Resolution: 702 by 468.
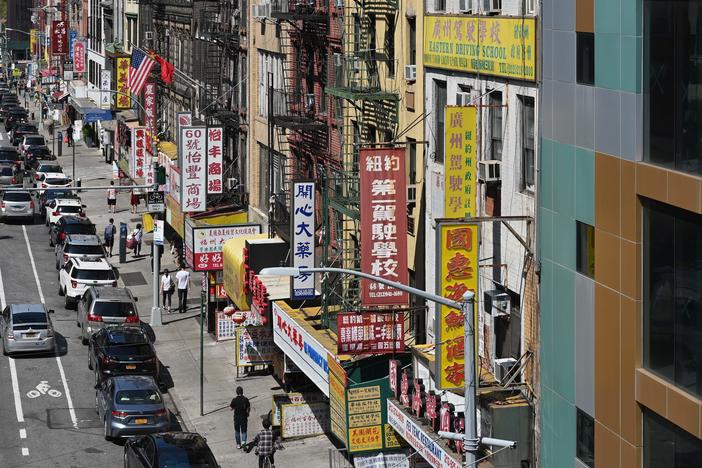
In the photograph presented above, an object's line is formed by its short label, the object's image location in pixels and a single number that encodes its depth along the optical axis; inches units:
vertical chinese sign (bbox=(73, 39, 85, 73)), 4694.9
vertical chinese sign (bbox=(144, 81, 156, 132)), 2928.2
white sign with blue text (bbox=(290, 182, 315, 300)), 1512.1
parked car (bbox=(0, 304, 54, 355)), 1845.5
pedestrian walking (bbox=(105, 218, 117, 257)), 2628.0
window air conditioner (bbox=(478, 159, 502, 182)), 1152.2
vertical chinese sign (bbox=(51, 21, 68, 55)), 4963.1
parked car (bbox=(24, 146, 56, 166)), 3838.6
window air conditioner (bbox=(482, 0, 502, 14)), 1141.1
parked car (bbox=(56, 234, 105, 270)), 2367.1
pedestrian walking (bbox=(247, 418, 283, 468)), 1368.1
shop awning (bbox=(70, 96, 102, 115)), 3917.3
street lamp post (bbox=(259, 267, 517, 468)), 857.5
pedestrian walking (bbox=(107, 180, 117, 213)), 3071.6
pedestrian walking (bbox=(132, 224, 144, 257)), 2632.9
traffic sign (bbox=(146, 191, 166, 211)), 2190.0
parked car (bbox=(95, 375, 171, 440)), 1477.6
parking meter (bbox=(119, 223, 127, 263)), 2549.2
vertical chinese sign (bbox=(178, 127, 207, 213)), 2080.5
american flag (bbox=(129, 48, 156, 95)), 2751.0
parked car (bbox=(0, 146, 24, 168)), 3639.3
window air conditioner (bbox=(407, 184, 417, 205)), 1373.0
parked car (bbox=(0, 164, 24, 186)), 3366.1
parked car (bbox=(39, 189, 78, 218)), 3056.1
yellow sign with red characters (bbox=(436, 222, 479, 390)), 1060.5
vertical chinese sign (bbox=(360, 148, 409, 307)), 1247.5
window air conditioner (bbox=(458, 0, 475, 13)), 1197.1
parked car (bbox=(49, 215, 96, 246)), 2613.2
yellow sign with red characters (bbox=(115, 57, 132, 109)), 3538.4
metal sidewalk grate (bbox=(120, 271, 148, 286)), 2397.9
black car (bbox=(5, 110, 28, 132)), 4854.3
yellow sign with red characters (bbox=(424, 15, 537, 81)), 1082.7
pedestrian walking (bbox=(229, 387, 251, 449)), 1473.9
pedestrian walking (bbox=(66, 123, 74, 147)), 4057.8
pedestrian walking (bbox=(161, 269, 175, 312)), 2171.5
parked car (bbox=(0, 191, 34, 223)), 2968.0
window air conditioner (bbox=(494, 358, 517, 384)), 1116.0
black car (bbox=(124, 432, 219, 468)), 1248.2
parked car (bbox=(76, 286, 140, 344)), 1929.1
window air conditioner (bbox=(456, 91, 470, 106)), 1202.0
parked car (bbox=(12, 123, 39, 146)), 4434.1
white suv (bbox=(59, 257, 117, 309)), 2180.1
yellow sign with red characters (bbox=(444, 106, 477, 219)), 1112.8
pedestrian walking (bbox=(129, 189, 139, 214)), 3073.3
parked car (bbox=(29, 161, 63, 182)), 3255.4
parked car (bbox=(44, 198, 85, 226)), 2849.4
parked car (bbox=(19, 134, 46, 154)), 4010.8
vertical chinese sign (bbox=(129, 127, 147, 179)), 2883.9
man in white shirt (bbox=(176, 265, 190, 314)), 2191.2
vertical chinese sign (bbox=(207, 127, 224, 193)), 2144.4
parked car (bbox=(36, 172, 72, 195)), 3157.0
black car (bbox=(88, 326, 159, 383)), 1689.2
